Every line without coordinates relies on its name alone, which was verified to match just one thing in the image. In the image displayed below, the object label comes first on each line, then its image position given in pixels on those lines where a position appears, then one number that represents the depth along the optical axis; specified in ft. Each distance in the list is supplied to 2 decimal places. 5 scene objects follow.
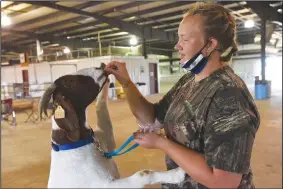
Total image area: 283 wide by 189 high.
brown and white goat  2.70
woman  2.13
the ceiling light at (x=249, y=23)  23.66
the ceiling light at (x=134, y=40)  34.12
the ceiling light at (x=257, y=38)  38.04
